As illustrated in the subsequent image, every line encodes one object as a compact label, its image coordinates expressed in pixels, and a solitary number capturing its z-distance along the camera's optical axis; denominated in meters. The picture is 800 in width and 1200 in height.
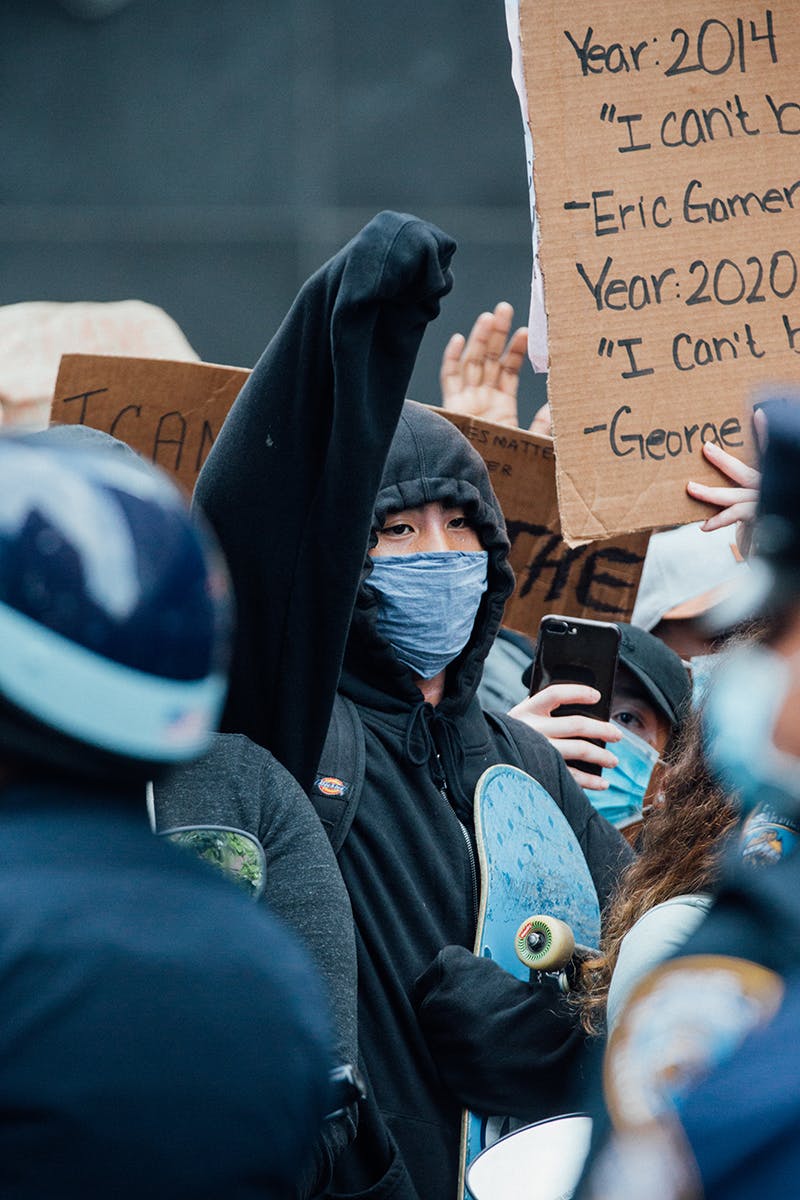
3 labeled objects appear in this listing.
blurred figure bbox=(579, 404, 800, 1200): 3.95
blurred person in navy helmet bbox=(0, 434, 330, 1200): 4.30
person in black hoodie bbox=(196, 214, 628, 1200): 5.80
